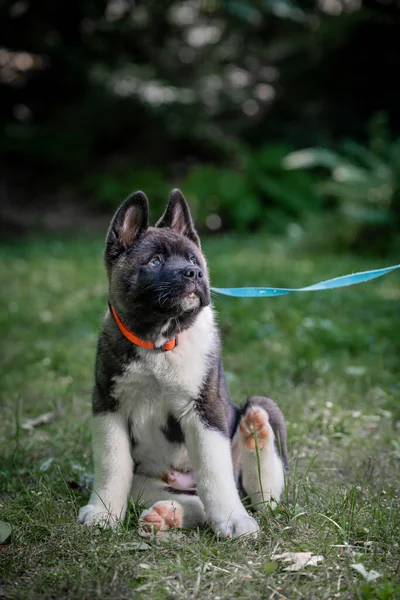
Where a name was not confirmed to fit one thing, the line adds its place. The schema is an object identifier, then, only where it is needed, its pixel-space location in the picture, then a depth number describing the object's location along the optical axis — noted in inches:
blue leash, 140.8
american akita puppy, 120.2
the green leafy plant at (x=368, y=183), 416.8
